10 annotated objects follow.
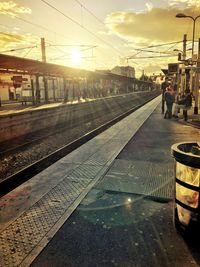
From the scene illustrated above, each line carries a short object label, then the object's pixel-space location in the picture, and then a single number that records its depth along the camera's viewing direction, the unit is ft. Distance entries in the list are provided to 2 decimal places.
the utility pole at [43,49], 106.22
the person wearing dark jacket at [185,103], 43.70
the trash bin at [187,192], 10.07
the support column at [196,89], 50.02
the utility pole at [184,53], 69.02
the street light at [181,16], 61.52
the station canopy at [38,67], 50.51
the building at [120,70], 436.19
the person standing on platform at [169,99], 45.47
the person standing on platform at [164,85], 56.24
